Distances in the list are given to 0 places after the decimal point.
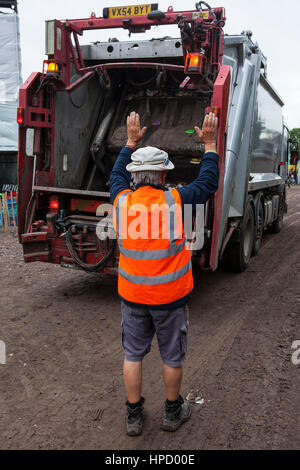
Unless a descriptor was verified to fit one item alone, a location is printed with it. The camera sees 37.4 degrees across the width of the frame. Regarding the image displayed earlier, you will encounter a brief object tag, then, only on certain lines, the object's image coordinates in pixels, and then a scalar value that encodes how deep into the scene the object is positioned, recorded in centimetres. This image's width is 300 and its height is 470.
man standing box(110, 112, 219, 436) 249
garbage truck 469
